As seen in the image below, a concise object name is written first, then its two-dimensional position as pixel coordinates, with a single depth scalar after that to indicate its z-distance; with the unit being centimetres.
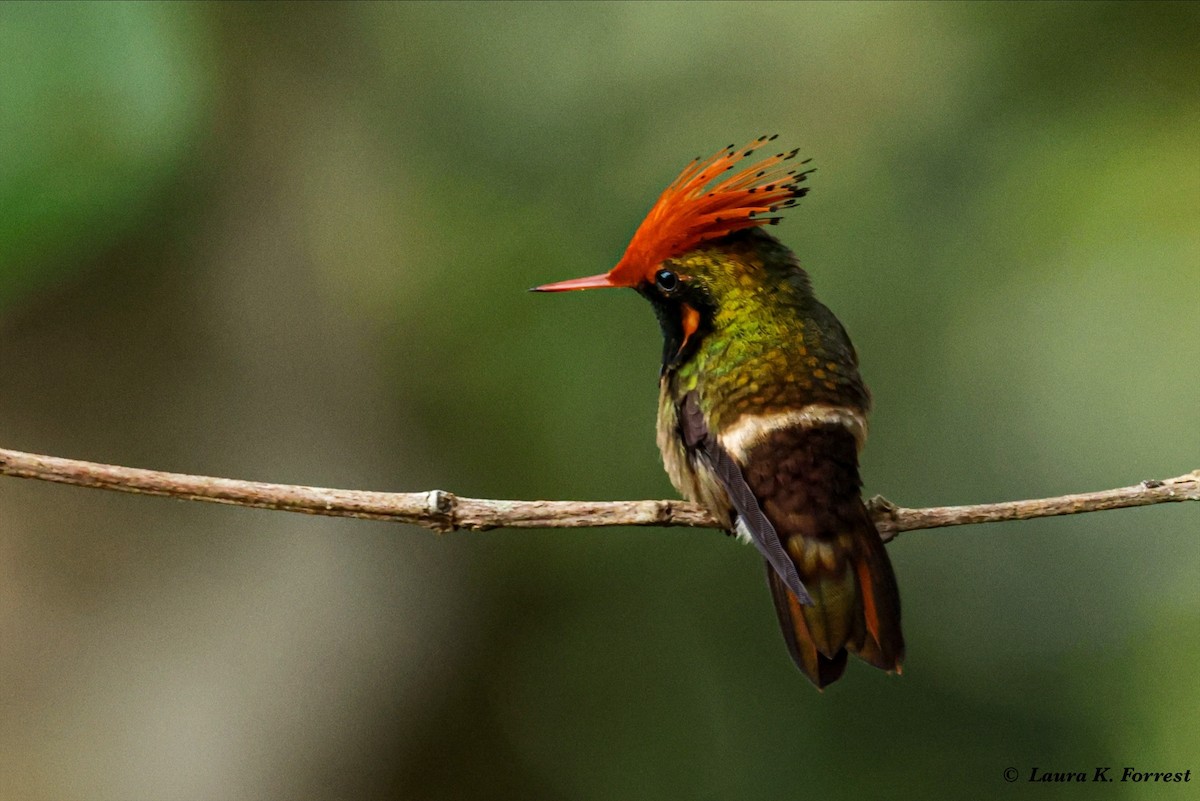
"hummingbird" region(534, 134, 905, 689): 224
